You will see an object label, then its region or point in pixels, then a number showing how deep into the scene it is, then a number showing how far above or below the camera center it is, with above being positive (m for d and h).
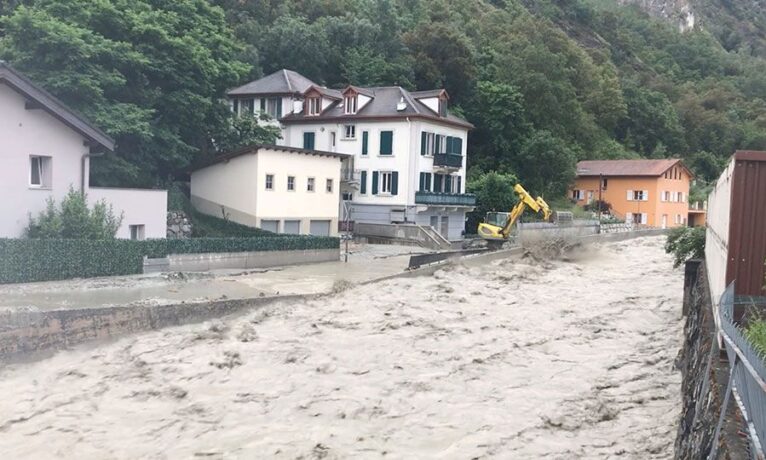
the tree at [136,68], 28.92 +5.91
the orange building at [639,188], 68.06 +2.60
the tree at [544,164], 61.59 +4.22
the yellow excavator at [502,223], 40.53 -0.65
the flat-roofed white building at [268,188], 37.06 +0.88
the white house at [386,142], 47.31 +4.49
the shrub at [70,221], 23.16 -0.72
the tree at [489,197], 52.78 +1.06
